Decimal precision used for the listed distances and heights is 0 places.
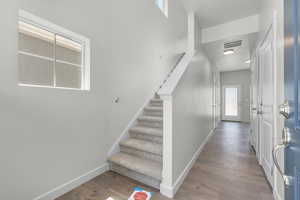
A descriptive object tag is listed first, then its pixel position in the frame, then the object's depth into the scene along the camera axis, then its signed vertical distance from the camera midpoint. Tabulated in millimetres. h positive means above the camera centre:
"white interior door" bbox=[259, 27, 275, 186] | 1654 -55
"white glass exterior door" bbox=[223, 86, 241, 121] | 6992 -174
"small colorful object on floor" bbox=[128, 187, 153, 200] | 1458 -1054
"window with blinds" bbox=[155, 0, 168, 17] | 3606 +2535
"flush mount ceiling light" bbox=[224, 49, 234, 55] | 3725 +1368
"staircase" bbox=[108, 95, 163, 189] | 1716 -819
